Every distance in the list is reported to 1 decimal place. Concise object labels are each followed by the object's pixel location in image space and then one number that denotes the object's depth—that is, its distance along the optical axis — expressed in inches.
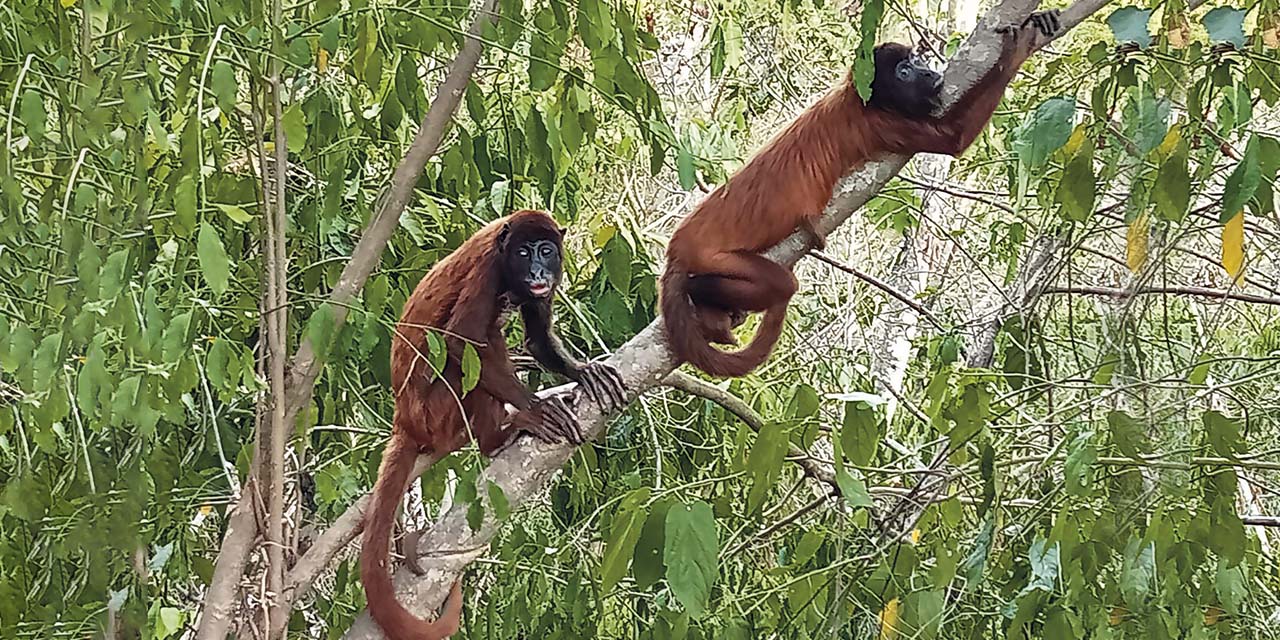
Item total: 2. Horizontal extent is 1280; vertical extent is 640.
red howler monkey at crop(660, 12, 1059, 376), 270.1
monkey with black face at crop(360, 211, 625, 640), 255.6
